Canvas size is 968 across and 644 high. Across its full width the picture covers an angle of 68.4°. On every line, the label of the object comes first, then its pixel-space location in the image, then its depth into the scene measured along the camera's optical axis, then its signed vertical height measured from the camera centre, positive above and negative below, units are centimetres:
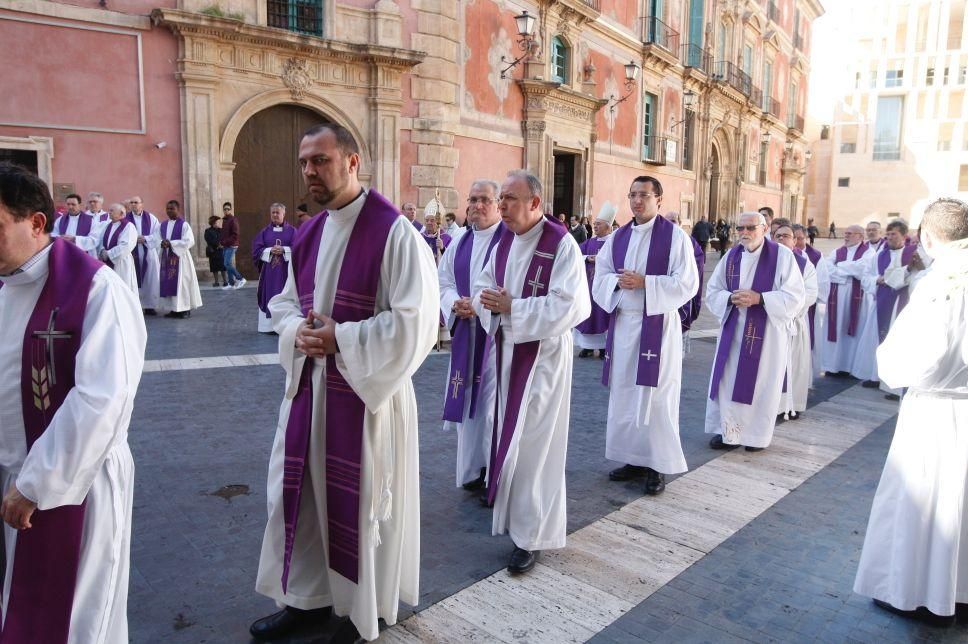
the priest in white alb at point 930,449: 294 -86
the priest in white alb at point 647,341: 474 -67
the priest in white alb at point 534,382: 353 -73
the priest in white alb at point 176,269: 1134 -61
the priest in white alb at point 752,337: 562 -75
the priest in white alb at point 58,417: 202 -55
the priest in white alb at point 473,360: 419 -74
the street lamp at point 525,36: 1609 +486
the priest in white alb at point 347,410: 260 -67
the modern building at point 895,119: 5034 +936
